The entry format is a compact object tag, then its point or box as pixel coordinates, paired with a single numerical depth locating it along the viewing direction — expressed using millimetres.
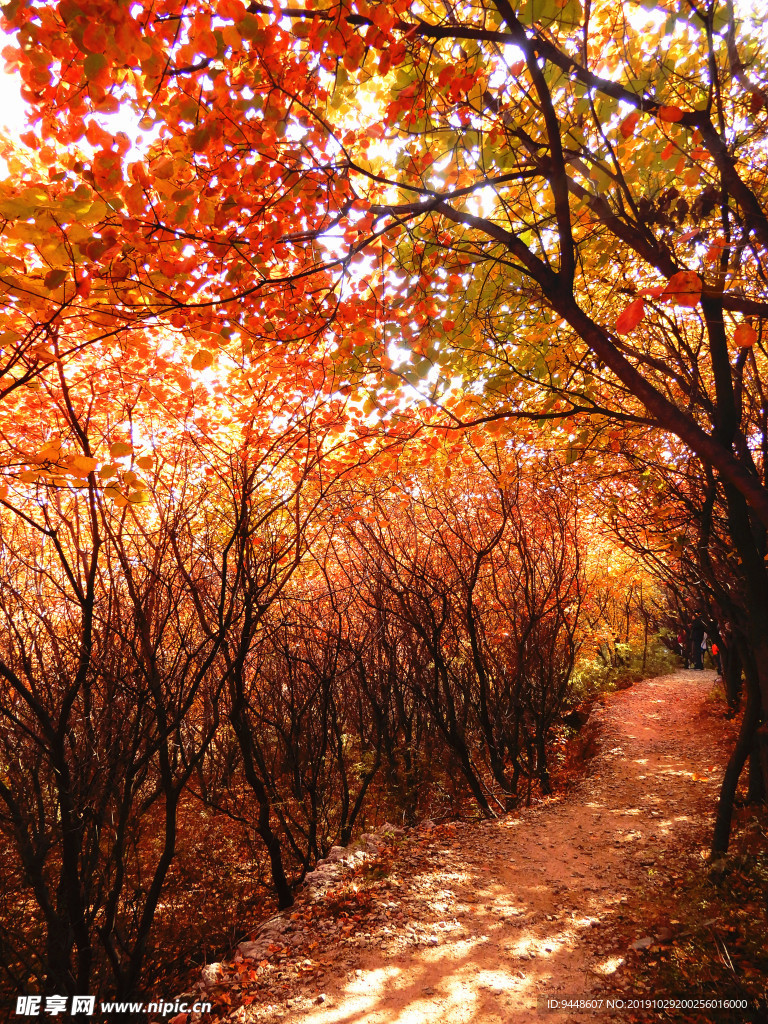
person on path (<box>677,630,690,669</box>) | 22914
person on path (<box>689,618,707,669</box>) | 20969
